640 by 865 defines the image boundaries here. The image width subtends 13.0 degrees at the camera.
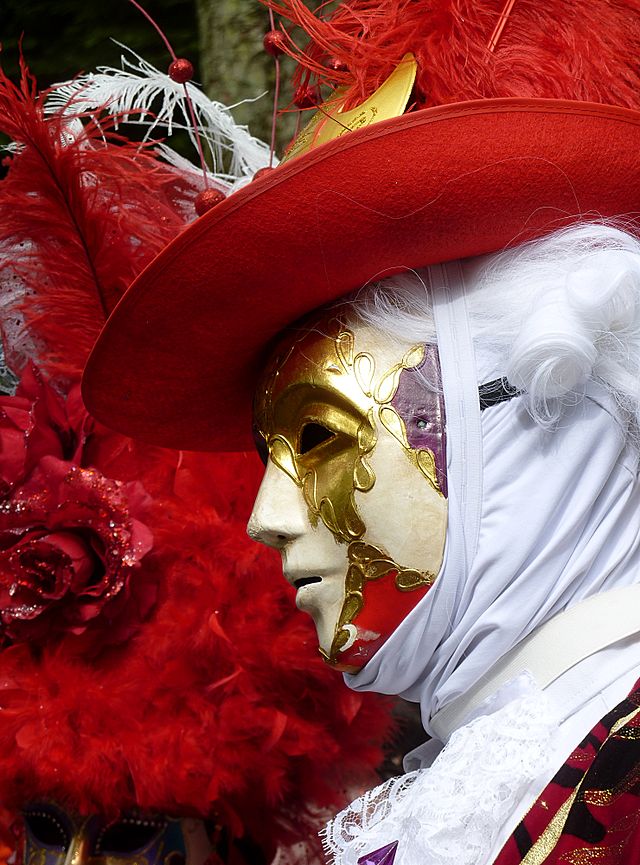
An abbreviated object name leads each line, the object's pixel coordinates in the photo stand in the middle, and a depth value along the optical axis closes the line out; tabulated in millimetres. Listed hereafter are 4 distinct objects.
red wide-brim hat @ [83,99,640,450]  1604
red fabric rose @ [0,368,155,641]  1846
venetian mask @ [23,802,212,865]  1855
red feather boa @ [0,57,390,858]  1823
